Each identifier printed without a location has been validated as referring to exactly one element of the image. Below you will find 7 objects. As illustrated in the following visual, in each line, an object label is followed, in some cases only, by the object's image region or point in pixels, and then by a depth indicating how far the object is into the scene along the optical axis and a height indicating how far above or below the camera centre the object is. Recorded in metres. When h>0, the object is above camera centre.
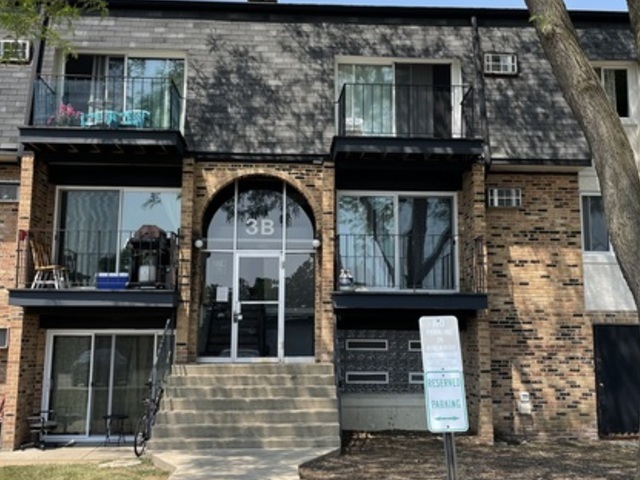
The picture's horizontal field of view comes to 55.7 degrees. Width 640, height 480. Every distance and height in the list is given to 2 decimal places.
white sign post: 6.18 -0.39
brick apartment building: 11.38 +2.59
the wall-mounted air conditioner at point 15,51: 11.77 +5.62
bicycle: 10.05 -1.36
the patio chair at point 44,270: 11.07 +1.31
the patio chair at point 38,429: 10.84 -1.54
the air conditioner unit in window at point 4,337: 11.12 +0.09
